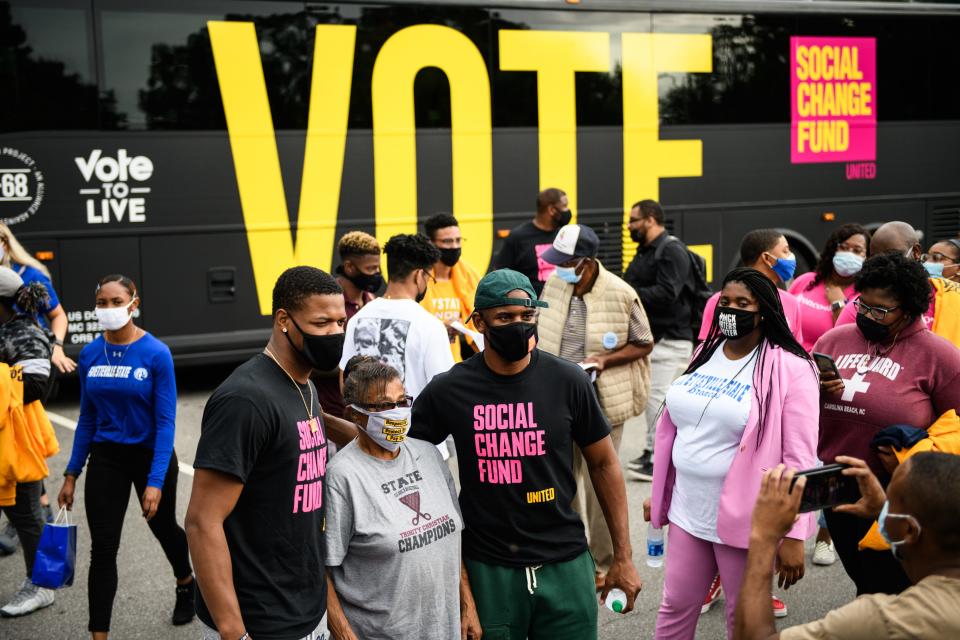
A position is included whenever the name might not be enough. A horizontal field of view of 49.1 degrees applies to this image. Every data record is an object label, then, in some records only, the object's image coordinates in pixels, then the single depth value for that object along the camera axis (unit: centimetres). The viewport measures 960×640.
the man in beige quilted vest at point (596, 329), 571
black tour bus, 969
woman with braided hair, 389
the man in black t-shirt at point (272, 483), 302
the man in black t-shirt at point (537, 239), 786
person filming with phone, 231
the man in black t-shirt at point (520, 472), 355
